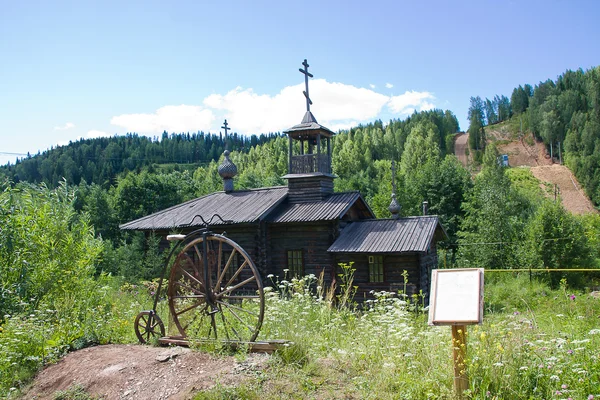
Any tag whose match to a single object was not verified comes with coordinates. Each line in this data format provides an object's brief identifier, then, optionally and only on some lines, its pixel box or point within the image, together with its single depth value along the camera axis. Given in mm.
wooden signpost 4852
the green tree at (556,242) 24641
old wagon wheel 7066
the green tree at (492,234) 28453
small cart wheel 7766
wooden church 16344
